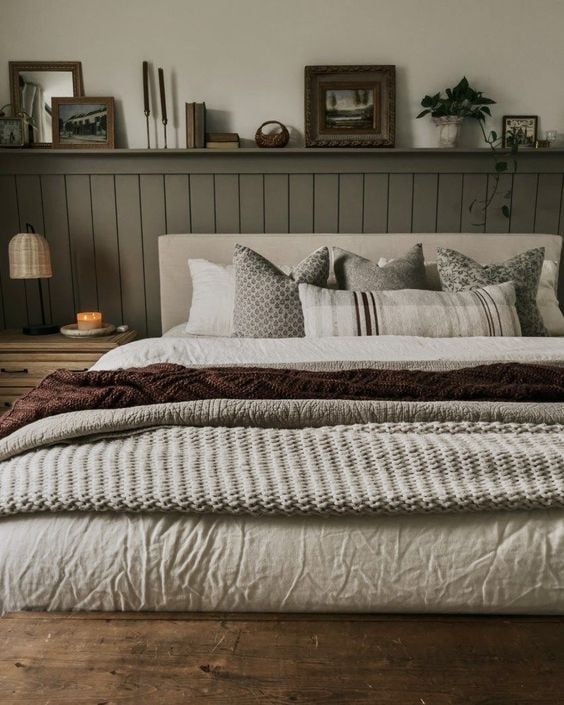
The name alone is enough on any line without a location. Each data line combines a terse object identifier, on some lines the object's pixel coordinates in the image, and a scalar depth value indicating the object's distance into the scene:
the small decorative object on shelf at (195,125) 2.97
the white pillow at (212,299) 2.68
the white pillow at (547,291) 2.66
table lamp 2.89
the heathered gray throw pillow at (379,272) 2.60
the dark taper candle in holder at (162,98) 2.97
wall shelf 2.99
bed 1.05
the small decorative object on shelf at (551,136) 2.99
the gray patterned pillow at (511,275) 2.51
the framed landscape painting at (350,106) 2.99
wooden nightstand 2.81
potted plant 2.93
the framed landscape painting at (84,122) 3.02
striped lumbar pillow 2.35
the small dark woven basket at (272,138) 2.99
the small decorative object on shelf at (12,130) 3.00
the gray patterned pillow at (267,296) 2.46
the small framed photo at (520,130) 3.03
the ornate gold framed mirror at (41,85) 3.01
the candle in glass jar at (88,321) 2.94
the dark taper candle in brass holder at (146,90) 2.98
